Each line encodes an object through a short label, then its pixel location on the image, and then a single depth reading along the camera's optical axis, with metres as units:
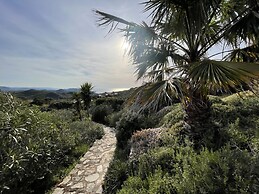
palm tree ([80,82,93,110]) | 15.28
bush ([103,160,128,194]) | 3.81
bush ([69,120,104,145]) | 7.95
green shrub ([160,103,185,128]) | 5.70
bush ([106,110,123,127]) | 11.53
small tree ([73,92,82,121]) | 16.09
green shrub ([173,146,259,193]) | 2.04
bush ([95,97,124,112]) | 16.70
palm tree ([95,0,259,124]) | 2.73
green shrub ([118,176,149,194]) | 2.79
